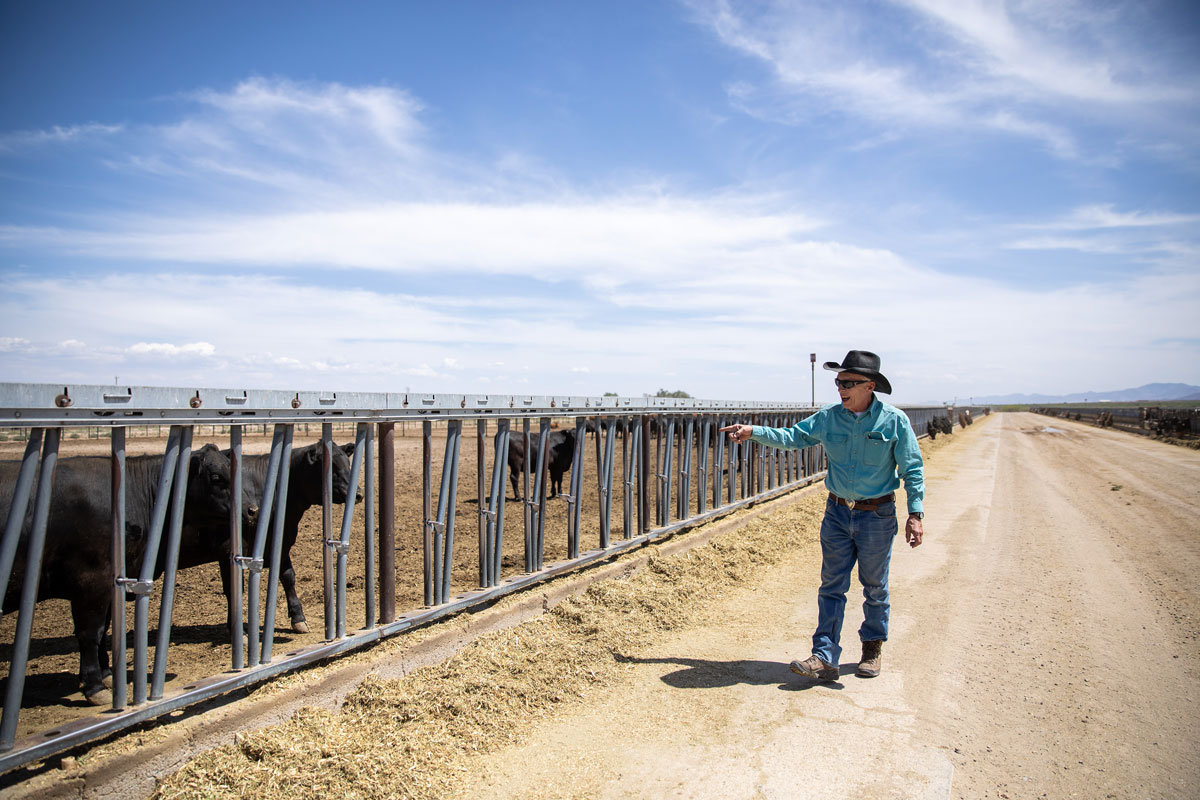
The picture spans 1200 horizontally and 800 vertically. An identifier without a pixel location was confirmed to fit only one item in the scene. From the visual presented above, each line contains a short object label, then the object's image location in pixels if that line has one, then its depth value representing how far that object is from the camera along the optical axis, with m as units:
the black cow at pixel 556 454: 14.54
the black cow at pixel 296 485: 6.11
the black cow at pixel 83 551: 4.13
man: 5.02
